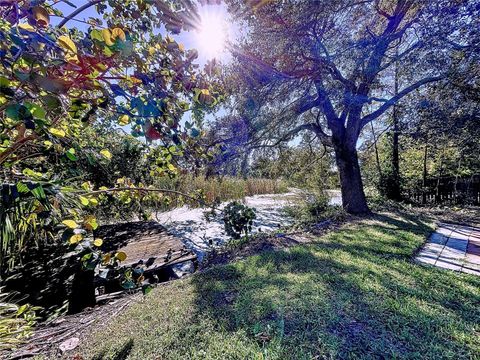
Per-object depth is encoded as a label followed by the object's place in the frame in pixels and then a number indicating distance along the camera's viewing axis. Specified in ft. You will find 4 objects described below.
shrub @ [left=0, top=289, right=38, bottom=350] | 5.04
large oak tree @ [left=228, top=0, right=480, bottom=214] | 11.24
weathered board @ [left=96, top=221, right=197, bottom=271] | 10.36
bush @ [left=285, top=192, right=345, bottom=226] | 18.43
